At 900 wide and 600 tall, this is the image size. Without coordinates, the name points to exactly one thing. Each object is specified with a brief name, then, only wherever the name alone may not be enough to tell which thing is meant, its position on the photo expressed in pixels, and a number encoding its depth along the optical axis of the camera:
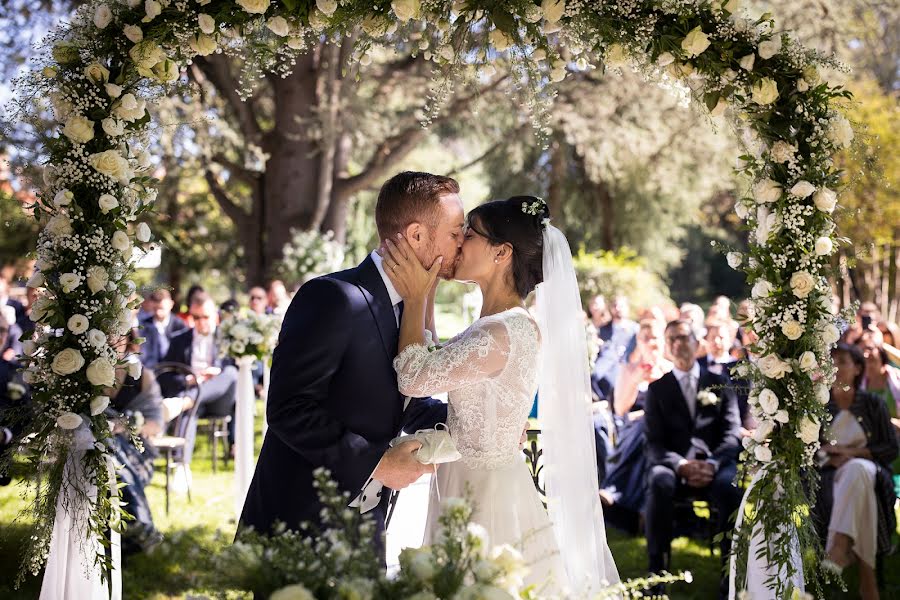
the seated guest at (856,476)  5.73
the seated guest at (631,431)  7.15
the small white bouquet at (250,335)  7.13
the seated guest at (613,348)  9.19
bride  3.60
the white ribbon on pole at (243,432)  6.98
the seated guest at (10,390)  6.69
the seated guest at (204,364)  9.63
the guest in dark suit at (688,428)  6.27
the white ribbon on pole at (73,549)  4.02
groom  3.23
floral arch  3.88
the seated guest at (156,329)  10.30
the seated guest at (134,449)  6.32
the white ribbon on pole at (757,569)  4.11
